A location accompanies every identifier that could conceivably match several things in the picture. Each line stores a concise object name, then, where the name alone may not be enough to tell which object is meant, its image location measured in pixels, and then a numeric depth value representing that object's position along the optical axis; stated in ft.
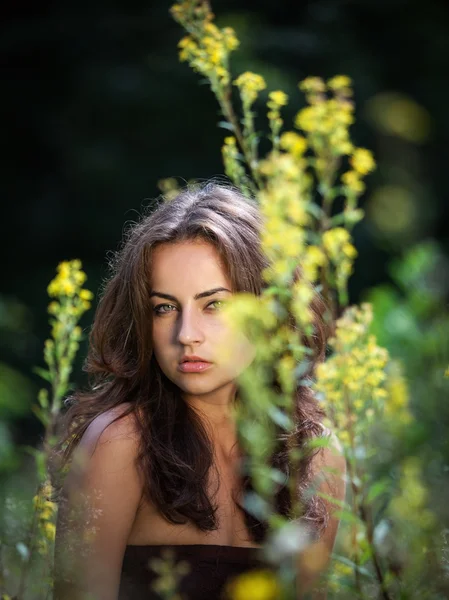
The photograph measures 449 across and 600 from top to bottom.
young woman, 15.51
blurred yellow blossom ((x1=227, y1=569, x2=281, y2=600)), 14.29
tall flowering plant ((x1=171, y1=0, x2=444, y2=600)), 14.21
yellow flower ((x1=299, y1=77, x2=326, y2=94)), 14.52
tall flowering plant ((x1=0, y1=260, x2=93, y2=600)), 15.41
